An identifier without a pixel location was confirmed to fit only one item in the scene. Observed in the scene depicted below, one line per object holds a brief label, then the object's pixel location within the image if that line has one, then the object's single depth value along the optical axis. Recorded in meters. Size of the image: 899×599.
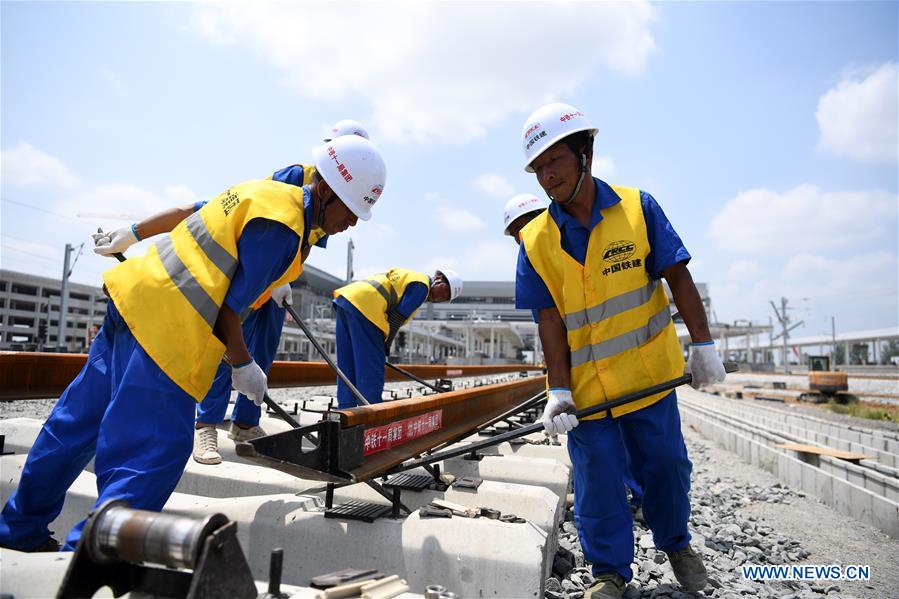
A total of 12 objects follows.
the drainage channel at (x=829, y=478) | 3.93
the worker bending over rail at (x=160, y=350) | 1.74
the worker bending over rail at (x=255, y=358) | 3.28
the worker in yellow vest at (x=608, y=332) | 2.46
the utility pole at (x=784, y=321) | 61.12
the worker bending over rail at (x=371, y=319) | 4.79
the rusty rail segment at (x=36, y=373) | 4.32
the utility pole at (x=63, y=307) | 24.95
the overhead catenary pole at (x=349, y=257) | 27.62
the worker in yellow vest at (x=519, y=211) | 4.77
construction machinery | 20.30
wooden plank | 5.46
